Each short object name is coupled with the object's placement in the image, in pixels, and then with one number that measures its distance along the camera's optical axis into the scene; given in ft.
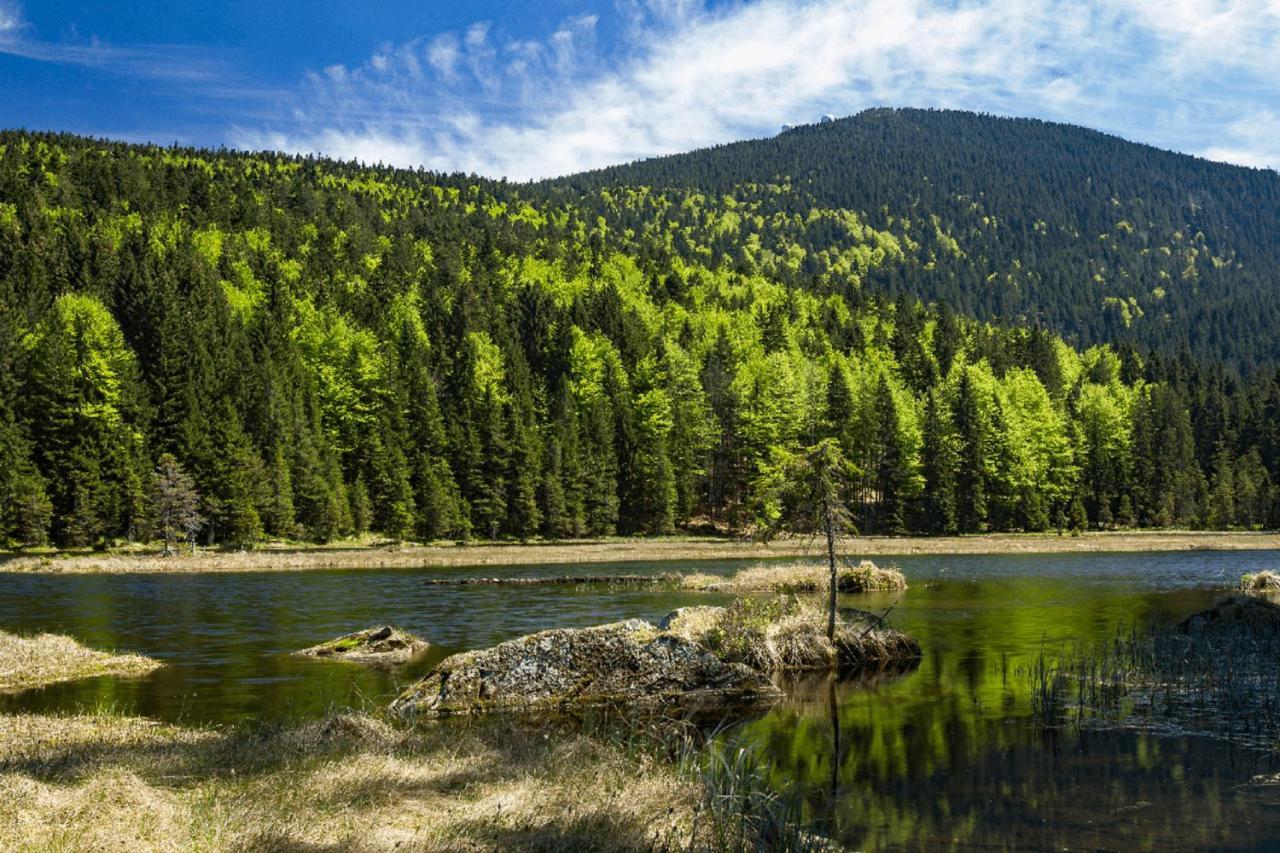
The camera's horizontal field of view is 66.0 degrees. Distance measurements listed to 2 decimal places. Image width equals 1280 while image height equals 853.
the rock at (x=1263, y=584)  121.39
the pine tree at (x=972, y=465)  344.90
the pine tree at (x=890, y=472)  341.00
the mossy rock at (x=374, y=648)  85.92
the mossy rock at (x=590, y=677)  64.13
